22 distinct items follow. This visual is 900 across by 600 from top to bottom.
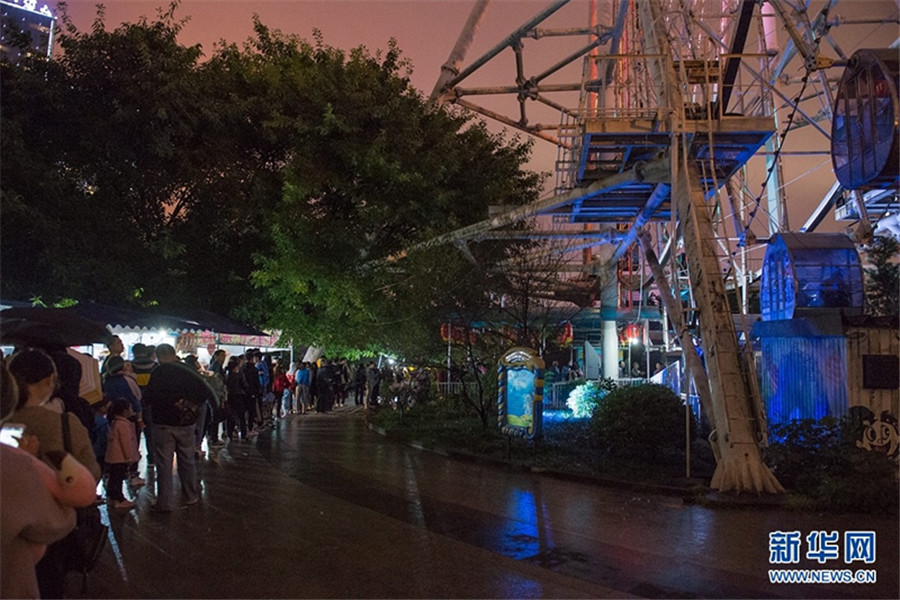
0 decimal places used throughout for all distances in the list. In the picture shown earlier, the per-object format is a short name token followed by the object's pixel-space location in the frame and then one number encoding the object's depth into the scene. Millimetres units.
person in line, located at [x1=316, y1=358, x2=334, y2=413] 24422
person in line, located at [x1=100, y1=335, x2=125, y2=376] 9320
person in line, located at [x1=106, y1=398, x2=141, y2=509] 8352
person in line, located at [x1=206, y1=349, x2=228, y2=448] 12688
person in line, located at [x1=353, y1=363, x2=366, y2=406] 29625
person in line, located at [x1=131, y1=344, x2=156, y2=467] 10680
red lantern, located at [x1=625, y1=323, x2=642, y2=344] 26080
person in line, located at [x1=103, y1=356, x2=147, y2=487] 9172
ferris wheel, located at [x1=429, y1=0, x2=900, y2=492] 10750
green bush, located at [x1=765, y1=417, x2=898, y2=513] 8453
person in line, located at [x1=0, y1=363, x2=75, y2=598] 2621
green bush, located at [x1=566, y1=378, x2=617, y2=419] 17486
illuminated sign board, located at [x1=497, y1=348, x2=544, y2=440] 12594
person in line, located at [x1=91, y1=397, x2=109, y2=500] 8328
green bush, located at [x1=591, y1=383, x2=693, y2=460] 11461
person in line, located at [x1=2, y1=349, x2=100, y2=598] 3389
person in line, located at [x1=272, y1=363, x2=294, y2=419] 20922
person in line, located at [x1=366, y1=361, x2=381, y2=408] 24703
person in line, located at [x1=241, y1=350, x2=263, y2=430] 15445
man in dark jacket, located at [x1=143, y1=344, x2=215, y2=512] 8164
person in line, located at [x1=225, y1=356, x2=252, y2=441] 14676
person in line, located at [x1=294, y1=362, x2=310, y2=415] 23609
